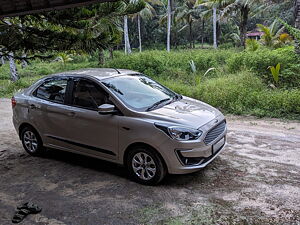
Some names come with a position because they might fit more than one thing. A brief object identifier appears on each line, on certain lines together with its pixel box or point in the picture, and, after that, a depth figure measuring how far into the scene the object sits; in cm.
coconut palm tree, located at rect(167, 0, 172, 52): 2898
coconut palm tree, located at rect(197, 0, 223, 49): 2606
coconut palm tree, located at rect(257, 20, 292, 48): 1662
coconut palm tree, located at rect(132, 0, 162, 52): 3072
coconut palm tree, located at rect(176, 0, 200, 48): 3797
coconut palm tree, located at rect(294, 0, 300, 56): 1051
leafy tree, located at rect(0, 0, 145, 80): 525
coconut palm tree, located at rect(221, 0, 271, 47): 2255
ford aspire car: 421
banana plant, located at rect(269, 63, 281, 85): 1023
